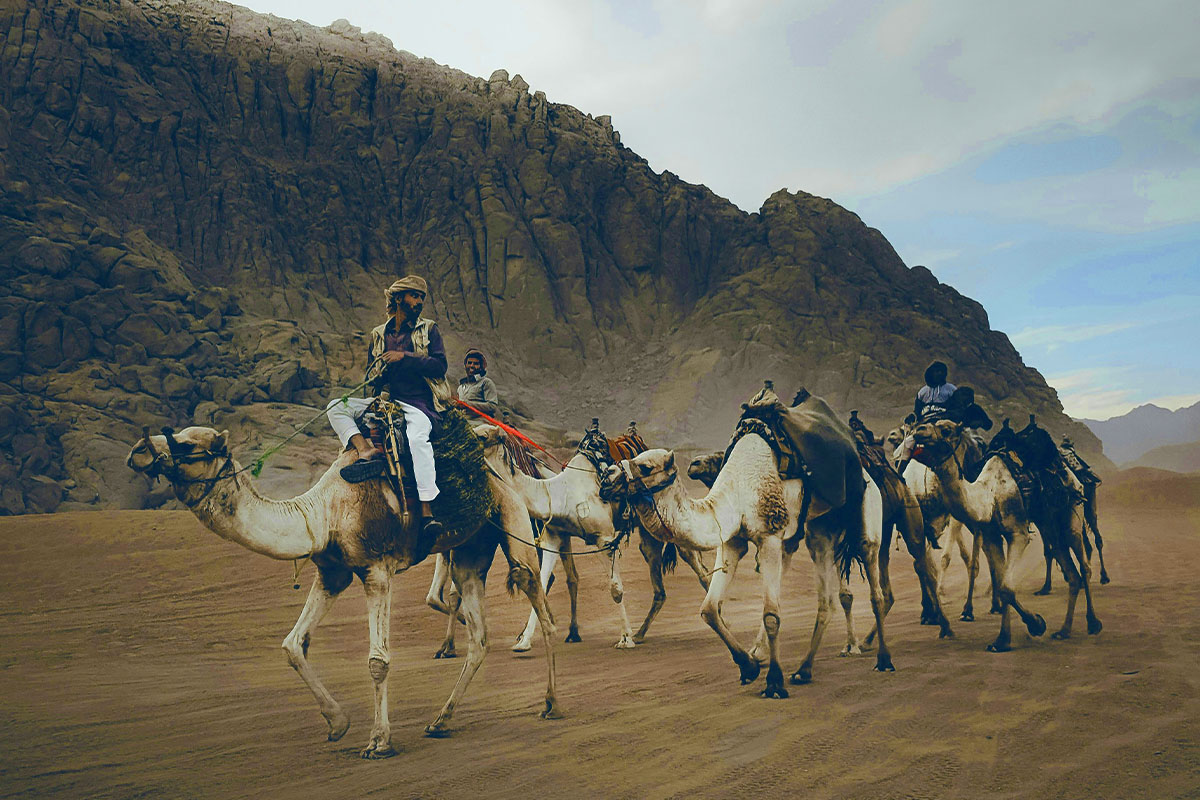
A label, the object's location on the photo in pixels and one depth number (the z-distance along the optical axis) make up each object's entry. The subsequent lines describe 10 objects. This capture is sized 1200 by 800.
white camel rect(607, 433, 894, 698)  8.12
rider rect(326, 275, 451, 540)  6.85
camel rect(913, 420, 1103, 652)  10.06
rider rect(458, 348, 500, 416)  12.15
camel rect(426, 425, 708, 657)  10.92
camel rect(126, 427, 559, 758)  6.01
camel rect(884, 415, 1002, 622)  11.42
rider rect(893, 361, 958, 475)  11.67
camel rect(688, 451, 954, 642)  10.56
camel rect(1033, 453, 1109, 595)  15.59
